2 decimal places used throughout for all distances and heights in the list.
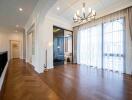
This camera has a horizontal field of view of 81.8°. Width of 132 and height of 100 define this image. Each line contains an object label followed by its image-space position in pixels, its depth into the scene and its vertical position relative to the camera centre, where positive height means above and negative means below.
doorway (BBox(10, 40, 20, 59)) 9.32 +0.12
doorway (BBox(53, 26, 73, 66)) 5.38 +0.40
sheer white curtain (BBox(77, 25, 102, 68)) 4.86 +0.23
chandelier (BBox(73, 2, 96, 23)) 3.36 +1.53
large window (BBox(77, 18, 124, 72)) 4.02 +0.22
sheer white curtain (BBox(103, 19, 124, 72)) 3.98 +0.22
